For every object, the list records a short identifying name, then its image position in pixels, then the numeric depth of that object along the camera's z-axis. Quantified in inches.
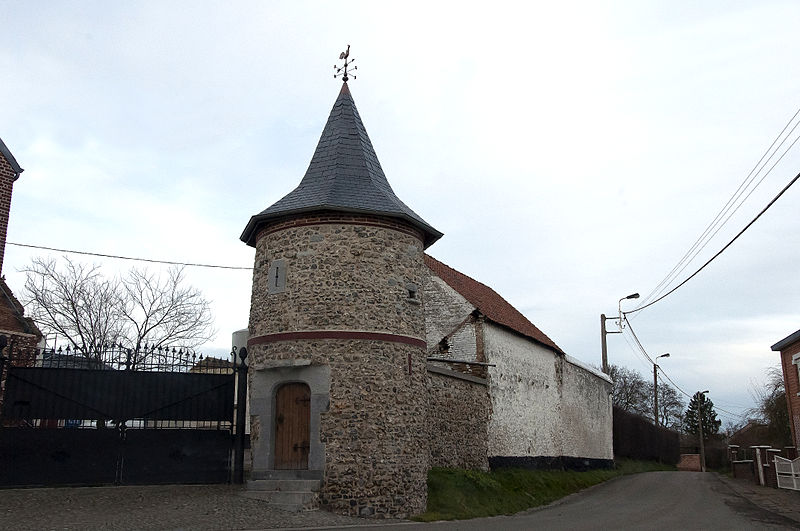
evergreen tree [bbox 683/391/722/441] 2501.2
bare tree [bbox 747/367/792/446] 1221.0
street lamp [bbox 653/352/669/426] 1741.8
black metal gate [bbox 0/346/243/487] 499.5
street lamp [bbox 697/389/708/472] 1772.1
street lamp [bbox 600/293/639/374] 1258.6
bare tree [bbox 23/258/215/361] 1064.8
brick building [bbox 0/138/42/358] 652.7
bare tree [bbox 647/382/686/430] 2731.3
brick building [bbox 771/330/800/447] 905.5
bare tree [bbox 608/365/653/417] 2432.3
